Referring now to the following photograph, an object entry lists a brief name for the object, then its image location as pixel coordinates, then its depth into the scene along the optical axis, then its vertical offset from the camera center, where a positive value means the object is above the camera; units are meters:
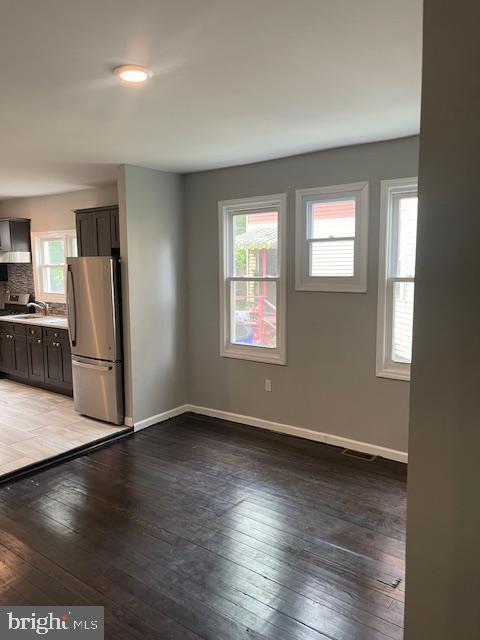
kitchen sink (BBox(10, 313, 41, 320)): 6.44 -0.62
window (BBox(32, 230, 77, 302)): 6.50 +0.11
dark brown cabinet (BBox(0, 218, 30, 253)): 6.60 +0.55
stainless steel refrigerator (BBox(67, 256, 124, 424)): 4.43 -0.62
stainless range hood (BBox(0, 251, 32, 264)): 6.60 +0.21
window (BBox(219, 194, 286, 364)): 4.38 -0.08
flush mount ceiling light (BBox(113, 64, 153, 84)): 2.17 +0.96
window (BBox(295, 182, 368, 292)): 3.84 +0.28
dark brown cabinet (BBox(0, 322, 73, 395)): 5.52 -1.08
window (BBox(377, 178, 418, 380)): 3.67 -0.08
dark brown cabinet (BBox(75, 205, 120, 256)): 4.98 +0.45
